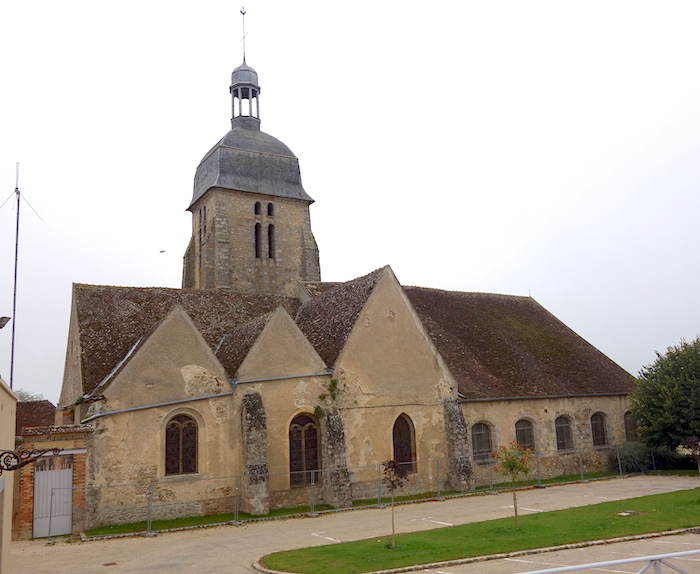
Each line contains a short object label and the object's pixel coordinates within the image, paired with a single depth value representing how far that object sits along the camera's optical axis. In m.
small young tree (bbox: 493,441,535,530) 17.23
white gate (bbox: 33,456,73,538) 17.98
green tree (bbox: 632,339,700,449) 27.03
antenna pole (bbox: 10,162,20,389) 23.36
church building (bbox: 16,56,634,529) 20.27
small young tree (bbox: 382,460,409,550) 15.89
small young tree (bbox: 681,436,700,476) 25.03
